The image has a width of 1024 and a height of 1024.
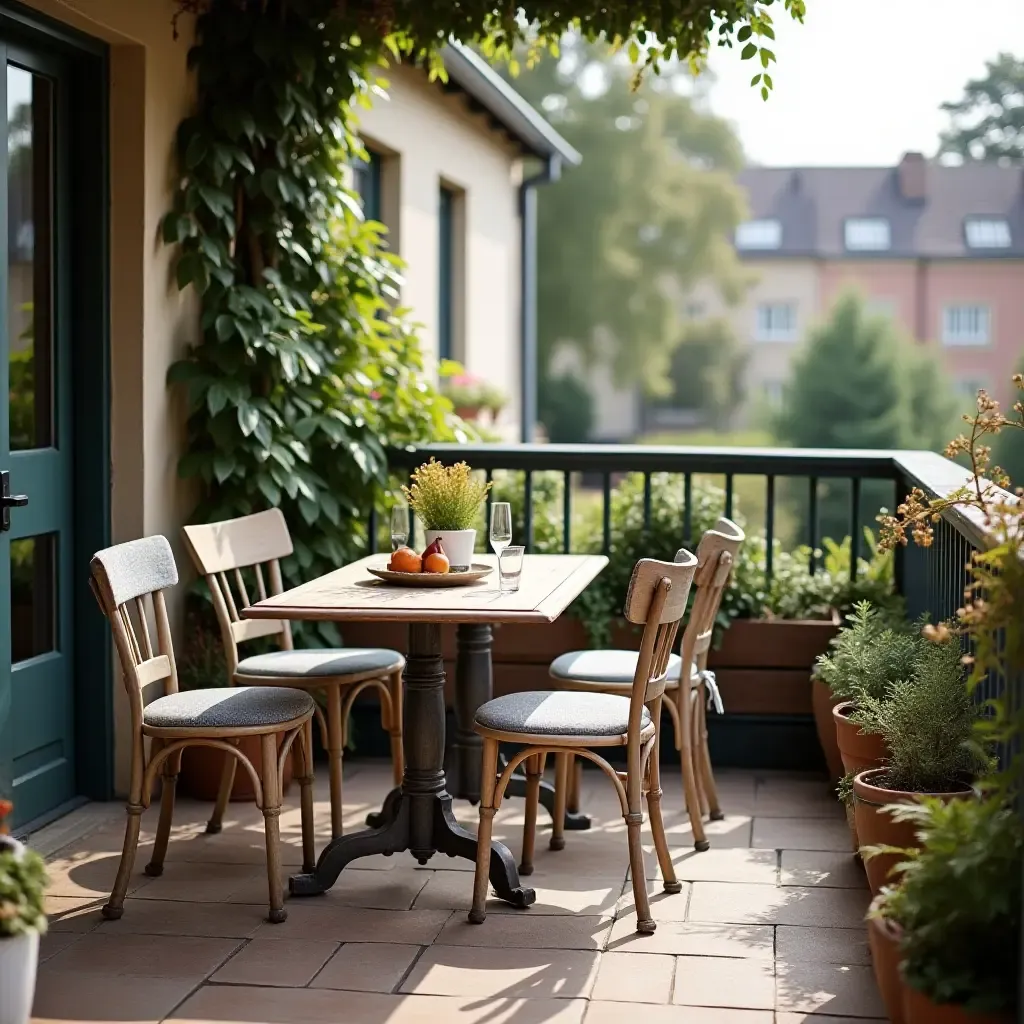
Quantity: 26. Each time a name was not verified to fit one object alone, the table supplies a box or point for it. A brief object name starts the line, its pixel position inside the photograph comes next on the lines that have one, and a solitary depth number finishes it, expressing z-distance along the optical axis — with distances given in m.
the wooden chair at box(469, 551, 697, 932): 3.59
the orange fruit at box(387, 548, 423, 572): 4.02
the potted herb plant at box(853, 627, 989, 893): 3.36
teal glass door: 4.34
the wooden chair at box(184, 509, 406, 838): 4.30
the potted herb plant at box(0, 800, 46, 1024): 2.68
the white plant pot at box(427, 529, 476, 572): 4.18
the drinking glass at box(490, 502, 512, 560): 3.98
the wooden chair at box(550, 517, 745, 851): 4.24
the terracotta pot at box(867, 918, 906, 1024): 2.81
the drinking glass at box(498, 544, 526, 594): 3.86
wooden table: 3.80
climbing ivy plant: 4.87
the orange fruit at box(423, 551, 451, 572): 4.01
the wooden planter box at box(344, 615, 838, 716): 5.33
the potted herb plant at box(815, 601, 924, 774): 3.79
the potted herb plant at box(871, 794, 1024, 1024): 2.62
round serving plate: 3.97
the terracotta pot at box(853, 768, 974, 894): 3.31
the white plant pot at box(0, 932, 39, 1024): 2.68
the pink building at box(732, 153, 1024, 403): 41.28
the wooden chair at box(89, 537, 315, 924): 3.69
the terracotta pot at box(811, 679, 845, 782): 4.85
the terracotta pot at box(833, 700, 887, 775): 3.74
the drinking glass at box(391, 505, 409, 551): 4.15
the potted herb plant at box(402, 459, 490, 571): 4.19
